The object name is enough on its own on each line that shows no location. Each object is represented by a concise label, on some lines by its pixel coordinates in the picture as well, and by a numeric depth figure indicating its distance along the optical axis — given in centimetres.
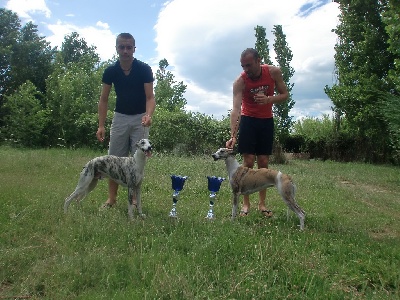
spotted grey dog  509
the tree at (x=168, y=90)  4184
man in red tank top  522
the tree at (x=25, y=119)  2338
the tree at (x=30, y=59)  3231
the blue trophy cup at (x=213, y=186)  510
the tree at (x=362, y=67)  1778
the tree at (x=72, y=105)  2164
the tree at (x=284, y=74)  2302
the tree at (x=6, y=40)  3192
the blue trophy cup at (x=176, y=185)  497
